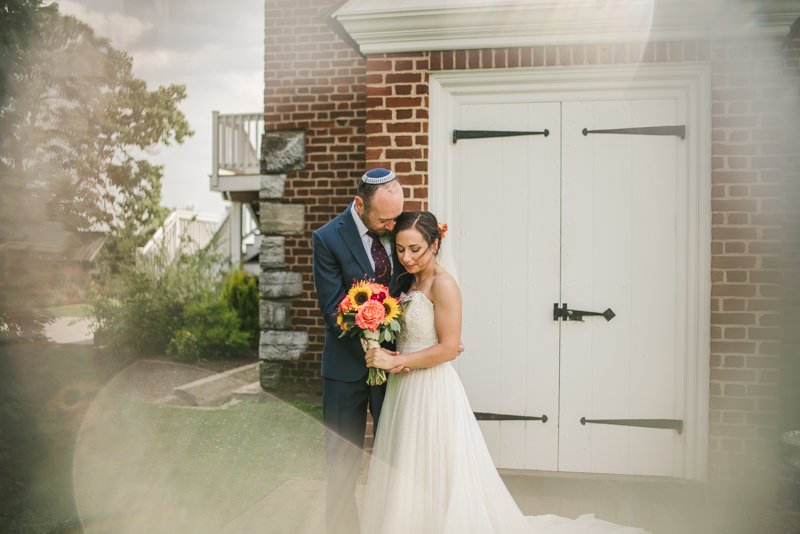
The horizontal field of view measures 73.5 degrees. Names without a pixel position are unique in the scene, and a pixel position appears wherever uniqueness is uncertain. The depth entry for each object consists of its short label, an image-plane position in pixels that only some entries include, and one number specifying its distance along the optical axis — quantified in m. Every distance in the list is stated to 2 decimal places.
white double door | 3.71
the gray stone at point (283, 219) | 6.16
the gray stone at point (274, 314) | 6.20
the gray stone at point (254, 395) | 6.19
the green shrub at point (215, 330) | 8.26
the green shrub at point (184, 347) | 7.98
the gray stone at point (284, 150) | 6.11
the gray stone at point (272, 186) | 6.19
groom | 2.80
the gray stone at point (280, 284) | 6.15
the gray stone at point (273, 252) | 6.21
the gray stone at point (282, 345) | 6.22
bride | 2.63
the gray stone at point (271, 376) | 6.28
